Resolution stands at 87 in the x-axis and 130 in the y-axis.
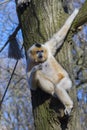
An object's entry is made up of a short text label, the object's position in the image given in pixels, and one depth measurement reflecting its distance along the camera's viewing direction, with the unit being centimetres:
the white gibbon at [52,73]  725
